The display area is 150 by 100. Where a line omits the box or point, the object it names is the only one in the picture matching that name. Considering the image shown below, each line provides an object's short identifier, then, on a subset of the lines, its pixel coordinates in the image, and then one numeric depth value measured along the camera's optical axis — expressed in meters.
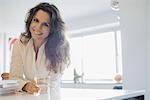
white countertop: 1.00
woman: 1.32
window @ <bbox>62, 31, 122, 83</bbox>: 5.20
